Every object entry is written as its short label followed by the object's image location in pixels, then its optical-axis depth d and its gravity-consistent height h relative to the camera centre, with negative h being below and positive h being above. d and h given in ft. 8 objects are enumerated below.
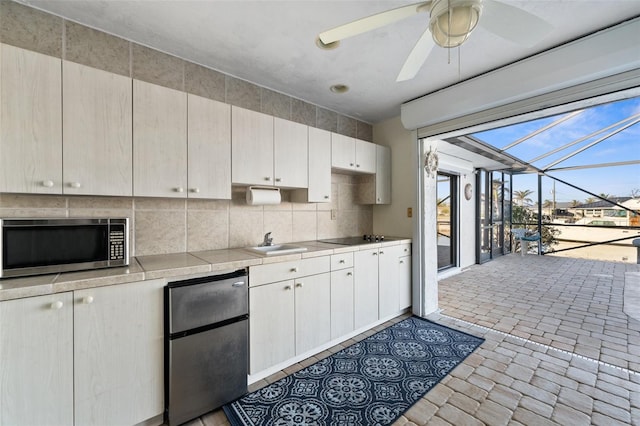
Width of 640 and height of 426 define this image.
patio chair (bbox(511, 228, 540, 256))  23.32 -2.23
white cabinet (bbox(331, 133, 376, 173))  9.69 +2.30
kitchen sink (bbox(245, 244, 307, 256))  6.93 -1.13
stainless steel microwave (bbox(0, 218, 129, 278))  4.40 -0.61
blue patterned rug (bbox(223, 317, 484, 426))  5.49 -4.30
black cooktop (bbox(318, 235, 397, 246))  9.77 -1.13
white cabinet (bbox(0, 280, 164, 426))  4.00 -2.49
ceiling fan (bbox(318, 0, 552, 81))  3.88 +3.01
